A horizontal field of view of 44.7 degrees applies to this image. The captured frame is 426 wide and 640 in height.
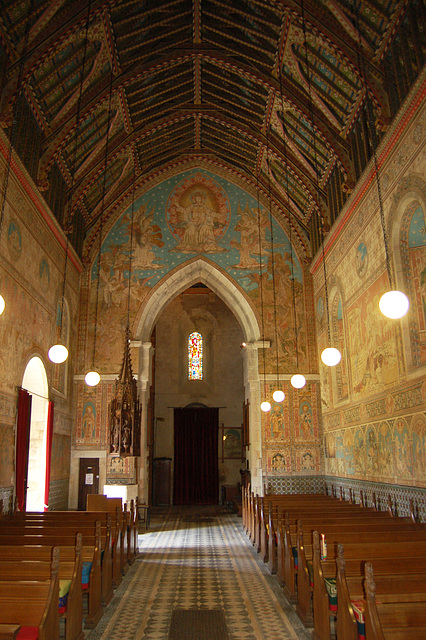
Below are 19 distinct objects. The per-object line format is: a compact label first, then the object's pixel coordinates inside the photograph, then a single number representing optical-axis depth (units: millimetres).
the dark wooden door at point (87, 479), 15922
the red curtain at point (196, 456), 24422
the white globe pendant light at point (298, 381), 14133
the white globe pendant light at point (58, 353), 10234
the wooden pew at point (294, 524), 7260
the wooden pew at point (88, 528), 7203
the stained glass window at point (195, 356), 25750
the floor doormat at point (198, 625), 5816
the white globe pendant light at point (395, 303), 6656
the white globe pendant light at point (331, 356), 10625
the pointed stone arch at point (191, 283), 17438
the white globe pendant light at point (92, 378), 13406
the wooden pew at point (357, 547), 5848
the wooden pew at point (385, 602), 3725
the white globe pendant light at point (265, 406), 15781
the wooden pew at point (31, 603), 4270
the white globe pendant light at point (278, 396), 14703
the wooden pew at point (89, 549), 6207
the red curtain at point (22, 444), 11086
